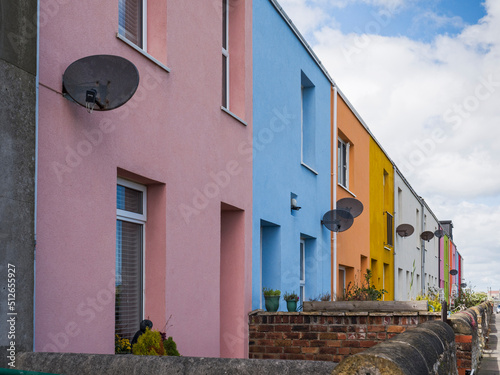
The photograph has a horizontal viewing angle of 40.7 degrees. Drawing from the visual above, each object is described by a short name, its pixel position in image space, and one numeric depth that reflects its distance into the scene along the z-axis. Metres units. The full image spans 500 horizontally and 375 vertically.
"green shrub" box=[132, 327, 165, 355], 5.51
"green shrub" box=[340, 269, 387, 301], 12.33
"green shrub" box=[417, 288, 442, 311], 12.63
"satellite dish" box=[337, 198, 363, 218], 13.73
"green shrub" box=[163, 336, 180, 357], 5.91
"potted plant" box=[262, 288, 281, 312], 9.43
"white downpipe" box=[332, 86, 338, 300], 13.72
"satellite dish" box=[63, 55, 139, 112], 5.02
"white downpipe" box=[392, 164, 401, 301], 21.92
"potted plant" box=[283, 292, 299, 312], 9.92
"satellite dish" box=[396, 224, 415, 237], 21.58
